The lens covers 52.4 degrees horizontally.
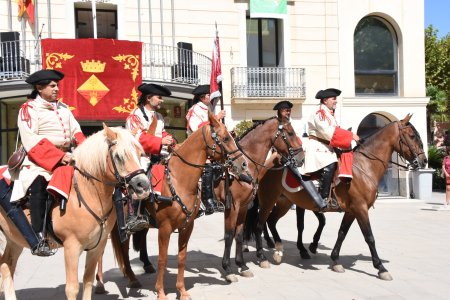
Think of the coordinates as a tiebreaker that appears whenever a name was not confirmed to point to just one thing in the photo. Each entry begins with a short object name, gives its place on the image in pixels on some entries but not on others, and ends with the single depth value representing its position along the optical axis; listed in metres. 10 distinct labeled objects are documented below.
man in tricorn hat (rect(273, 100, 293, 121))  6.98
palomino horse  4.18
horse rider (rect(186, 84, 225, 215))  6.56
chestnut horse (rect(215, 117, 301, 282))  6.75
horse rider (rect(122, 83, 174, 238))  5.69
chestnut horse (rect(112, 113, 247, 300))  5.49
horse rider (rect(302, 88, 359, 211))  6.96
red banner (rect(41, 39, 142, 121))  13.85
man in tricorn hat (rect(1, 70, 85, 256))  4.41
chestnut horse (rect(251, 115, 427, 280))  7.00
